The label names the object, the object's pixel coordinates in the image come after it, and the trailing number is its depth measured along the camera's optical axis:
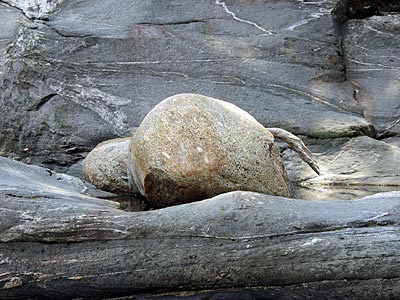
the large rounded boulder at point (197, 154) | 9.83
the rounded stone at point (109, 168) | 11.25
